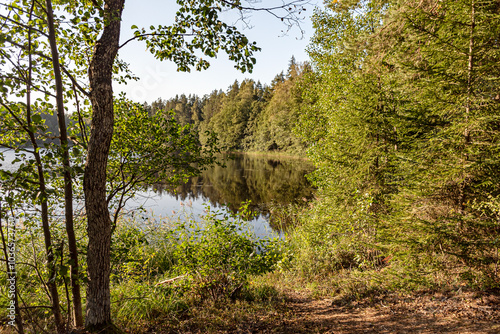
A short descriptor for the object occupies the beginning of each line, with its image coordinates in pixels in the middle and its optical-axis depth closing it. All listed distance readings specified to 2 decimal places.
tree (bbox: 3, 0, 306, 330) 2.71
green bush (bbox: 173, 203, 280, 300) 4.59
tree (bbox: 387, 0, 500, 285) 3.70
